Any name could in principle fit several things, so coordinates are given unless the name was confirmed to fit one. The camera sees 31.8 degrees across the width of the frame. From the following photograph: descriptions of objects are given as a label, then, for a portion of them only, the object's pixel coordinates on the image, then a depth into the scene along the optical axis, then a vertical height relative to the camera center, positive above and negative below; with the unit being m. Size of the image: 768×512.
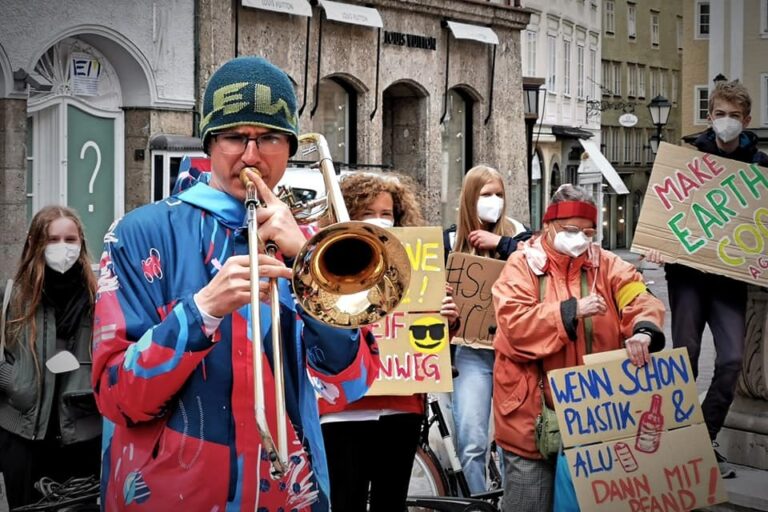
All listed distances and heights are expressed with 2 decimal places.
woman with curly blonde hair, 5.38 -0.81
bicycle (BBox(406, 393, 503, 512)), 6.45 -1.17
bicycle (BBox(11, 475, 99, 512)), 4.76 -0.90
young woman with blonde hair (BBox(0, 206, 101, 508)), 5.72 -0.52
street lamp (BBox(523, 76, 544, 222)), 29.92 +3.26
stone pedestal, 7.36 -0.85
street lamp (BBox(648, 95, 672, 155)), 29.16 +3.06
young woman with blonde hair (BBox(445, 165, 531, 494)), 7.00 -0.03
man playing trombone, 2.78 -0.19
